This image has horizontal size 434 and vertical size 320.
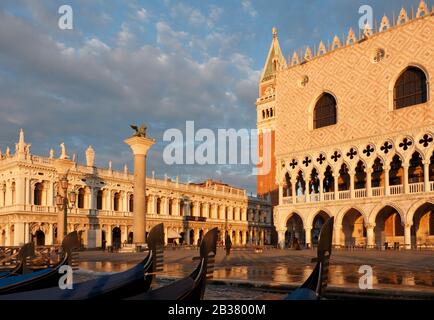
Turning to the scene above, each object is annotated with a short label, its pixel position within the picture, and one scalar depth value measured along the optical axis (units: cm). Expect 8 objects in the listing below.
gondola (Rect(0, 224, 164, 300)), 574
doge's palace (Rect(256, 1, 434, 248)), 2884
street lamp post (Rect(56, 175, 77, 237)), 2038
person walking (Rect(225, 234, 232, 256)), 2362
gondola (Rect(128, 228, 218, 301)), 571
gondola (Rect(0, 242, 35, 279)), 986
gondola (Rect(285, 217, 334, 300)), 551
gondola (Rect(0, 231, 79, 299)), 715
